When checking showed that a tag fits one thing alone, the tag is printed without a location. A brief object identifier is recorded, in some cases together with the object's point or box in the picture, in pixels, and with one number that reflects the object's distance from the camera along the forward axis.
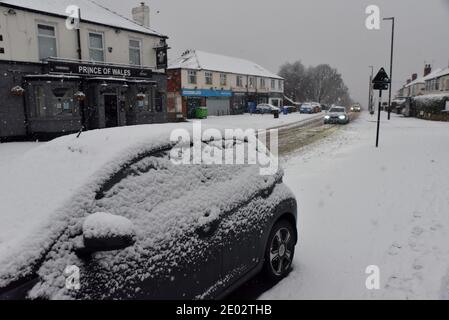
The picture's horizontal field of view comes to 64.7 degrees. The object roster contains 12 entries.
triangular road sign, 12.52
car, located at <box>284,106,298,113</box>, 57.67
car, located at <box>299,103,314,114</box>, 53.59
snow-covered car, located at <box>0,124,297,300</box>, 2.14
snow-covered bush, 34.98
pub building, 18.88
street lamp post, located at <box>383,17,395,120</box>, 30.92
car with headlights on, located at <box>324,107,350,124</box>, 29.88
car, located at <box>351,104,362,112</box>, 67.88
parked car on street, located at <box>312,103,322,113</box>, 56.01
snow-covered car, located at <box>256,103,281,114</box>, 48.78
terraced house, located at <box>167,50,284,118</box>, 41.47
